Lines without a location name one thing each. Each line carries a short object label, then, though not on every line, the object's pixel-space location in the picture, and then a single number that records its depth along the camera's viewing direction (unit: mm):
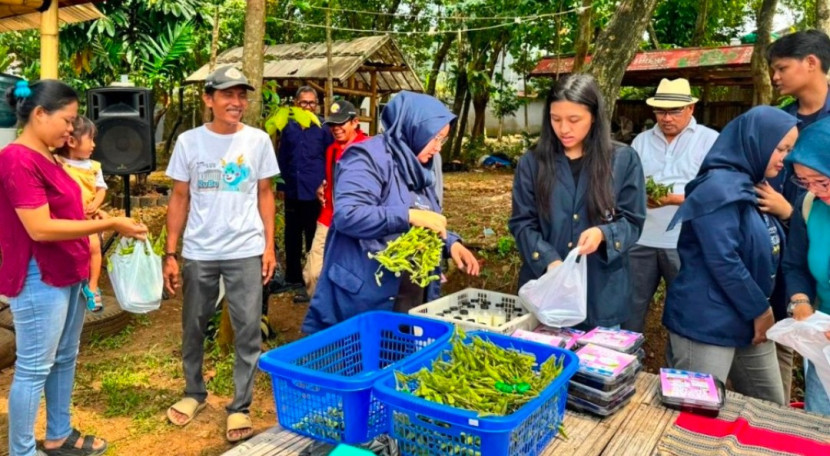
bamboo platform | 1595
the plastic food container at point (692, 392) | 1814
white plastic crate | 2230
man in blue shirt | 5668
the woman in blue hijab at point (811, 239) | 1965
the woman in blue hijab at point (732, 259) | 2199
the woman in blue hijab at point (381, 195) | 2260
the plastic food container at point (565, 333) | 2166
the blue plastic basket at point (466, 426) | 1335
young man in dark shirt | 2768
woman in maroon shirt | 2408
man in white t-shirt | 2969
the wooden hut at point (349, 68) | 10133
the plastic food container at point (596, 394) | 1779
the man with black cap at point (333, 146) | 4688
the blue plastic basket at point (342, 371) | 1526
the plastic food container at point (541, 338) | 2023
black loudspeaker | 5234
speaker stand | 5571
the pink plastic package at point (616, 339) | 2043
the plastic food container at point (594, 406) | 1780
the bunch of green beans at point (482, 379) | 1461
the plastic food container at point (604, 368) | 1784
